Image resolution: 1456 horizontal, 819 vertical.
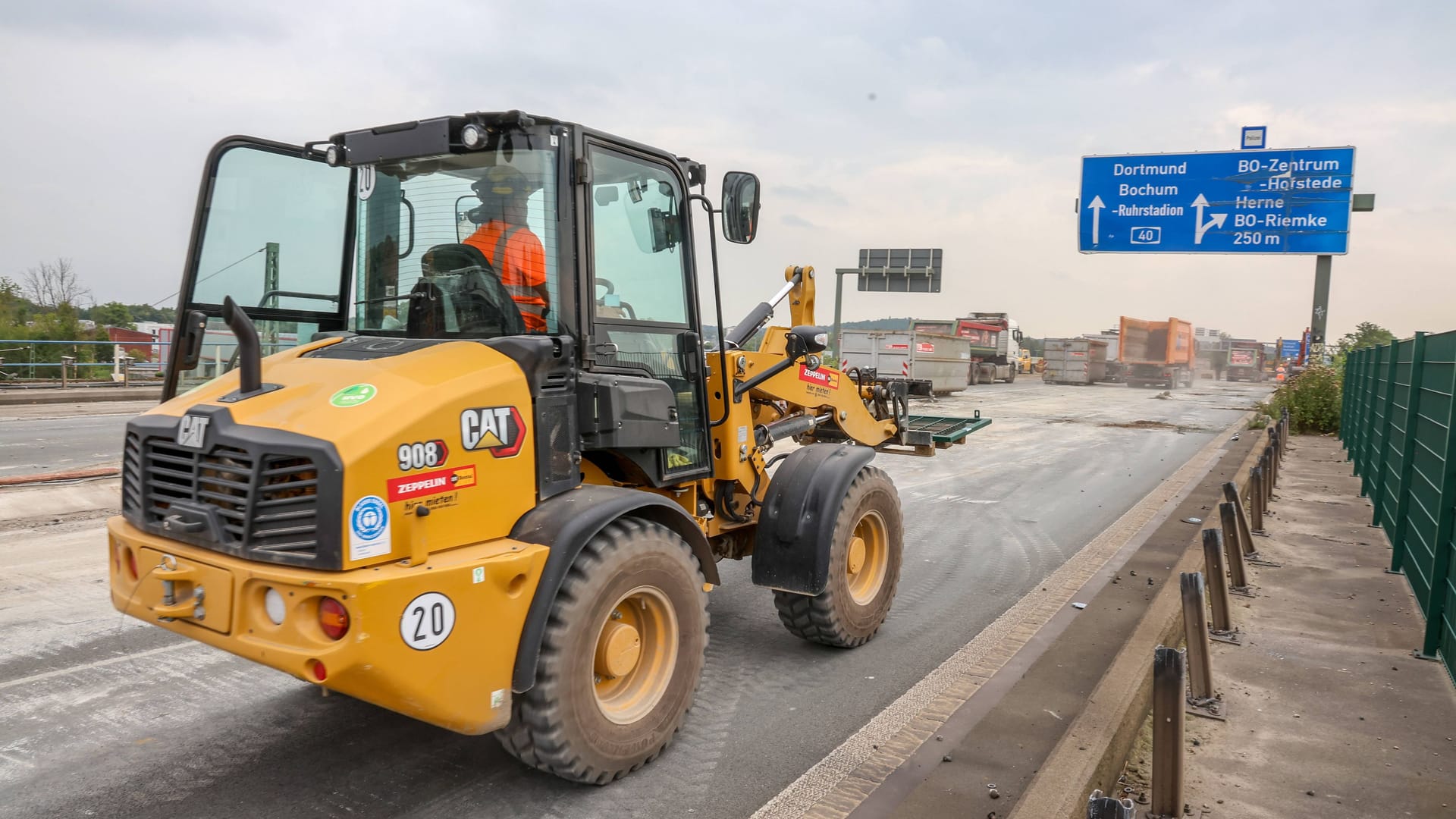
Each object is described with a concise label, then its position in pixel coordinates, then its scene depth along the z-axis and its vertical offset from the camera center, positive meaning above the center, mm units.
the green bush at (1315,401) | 17969 -962
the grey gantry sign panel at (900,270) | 35625 +2645
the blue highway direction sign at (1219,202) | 18188 +2951
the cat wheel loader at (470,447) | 3088 -451
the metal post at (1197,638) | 4336 -1379
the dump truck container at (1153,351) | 45281 -195
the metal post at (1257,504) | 8695 -1430
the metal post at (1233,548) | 6636 -1416
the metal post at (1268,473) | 9466 -1326
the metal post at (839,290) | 36353 +1948
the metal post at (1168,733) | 3316 -1377
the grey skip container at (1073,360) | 46000 -786
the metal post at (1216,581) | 5531 -1384
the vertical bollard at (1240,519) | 7031 -1336
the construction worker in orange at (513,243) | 3822 +346
